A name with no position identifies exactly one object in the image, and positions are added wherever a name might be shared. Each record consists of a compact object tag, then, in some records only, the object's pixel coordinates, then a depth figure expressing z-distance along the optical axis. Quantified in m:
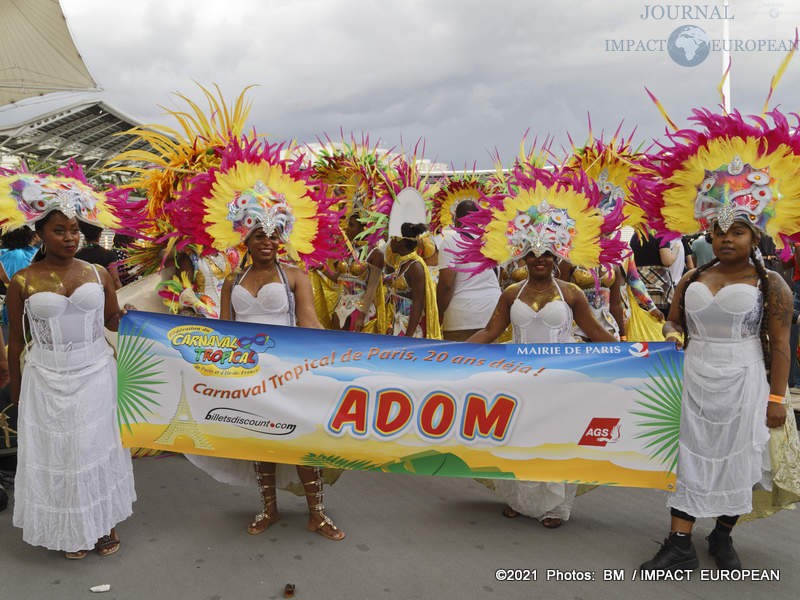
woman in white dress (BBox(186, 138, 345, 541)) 3.46
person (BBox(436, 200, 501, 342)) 5.52
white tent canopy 49.62
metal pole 11.07
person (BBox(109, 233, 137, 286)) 5.74
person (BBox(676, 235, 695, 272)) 8.90
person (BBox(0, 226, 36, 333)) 5.97
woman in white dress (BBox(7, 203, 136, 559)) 3.10
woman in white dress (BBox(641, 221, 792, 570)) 2.86
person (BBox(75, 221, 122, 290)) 5.94
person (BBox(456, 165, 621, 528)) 3.44
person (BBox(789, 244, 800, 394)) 6.25
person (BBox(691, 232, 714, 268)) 6.82
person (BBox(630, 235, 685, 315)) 6.57
